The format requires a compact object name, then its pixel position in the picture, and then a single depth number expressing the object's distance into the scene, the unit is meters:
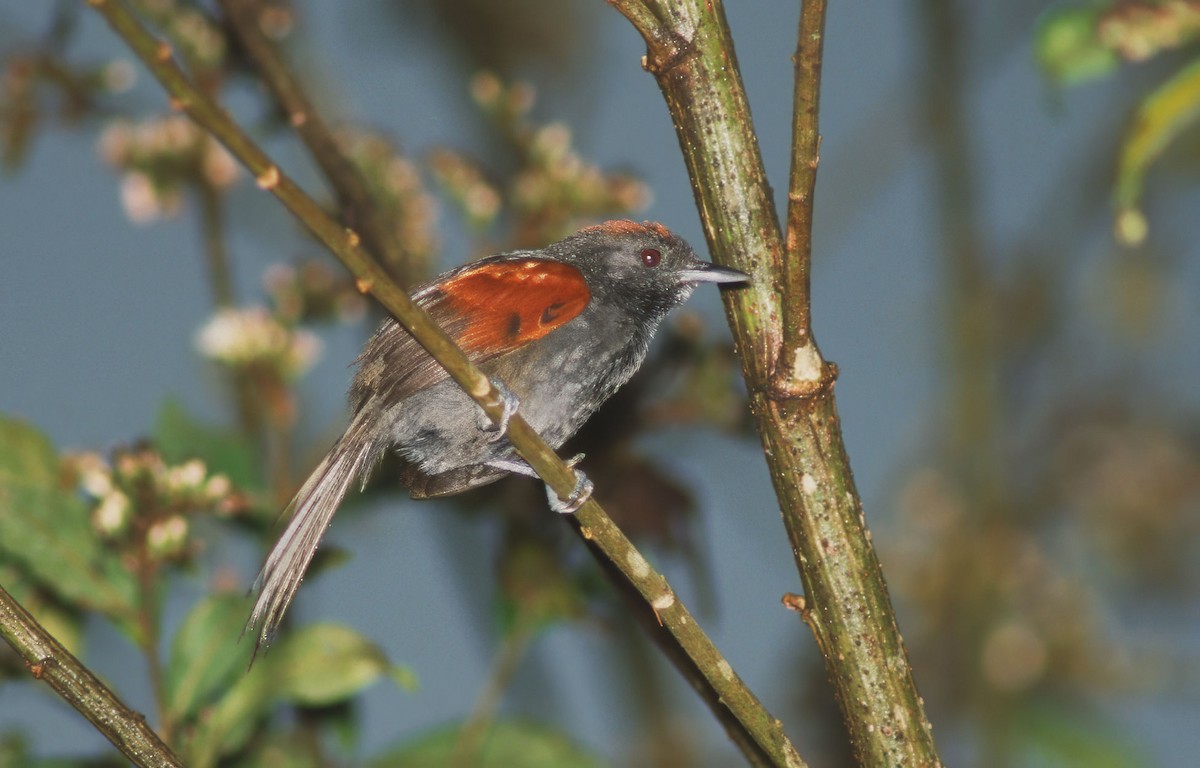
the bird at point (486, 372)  5.56
